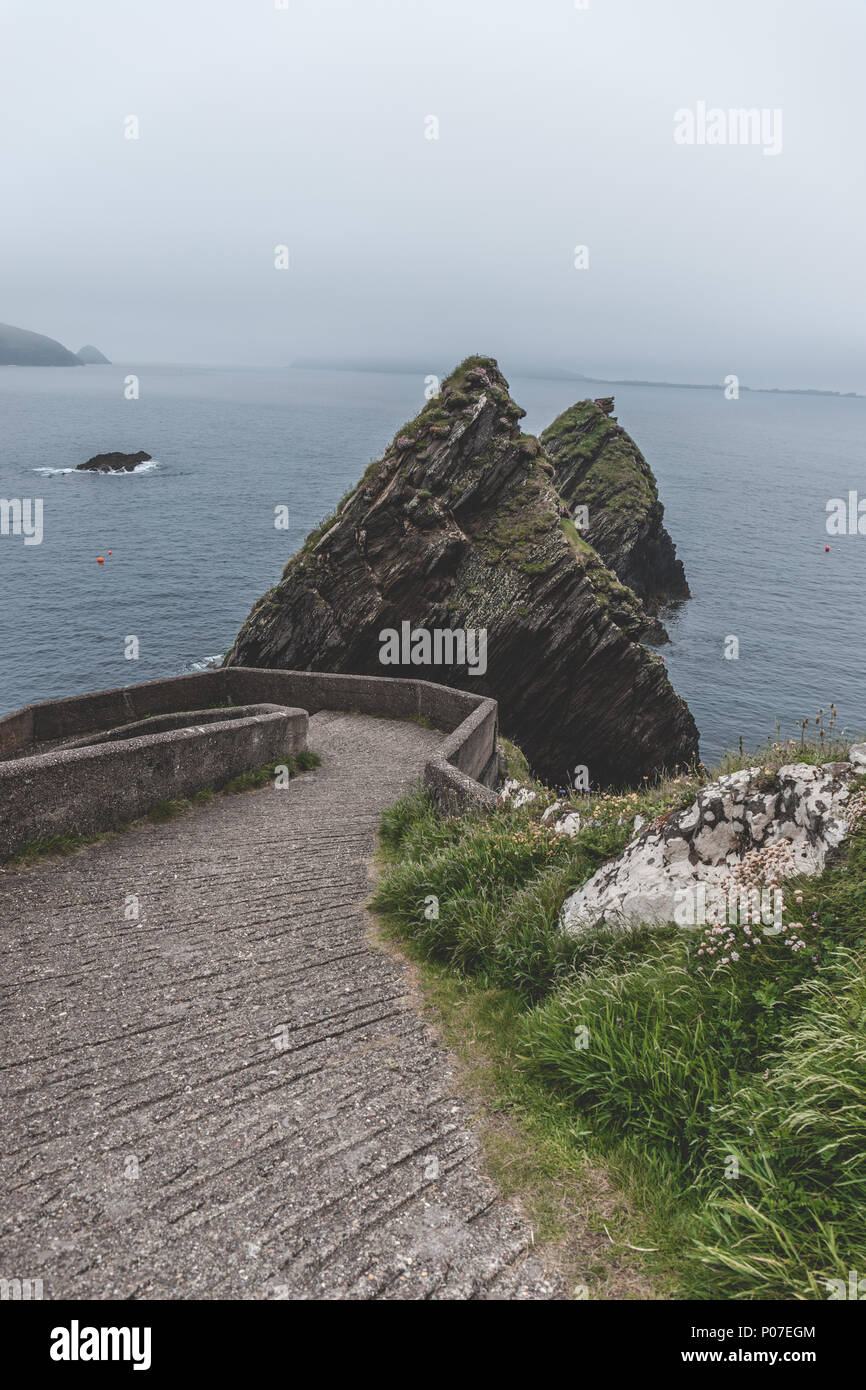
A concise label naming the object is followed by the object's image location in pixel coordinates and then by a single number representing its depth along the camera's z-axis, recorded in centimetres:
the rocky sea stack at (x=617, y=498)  5250
